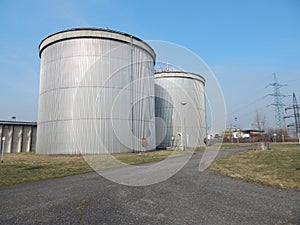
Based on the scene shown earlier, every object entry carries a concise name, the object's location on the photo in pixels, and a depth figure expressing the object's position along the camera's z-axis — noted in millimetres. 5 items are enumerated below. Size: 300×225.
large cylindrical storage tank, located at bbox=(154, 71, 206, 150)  38156
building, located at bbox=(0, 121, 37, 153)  31188
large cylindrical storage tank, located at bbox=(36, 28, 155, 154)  22234
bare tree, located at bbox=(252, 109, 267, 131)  76312
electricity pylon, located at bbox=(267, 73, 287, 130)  62438
